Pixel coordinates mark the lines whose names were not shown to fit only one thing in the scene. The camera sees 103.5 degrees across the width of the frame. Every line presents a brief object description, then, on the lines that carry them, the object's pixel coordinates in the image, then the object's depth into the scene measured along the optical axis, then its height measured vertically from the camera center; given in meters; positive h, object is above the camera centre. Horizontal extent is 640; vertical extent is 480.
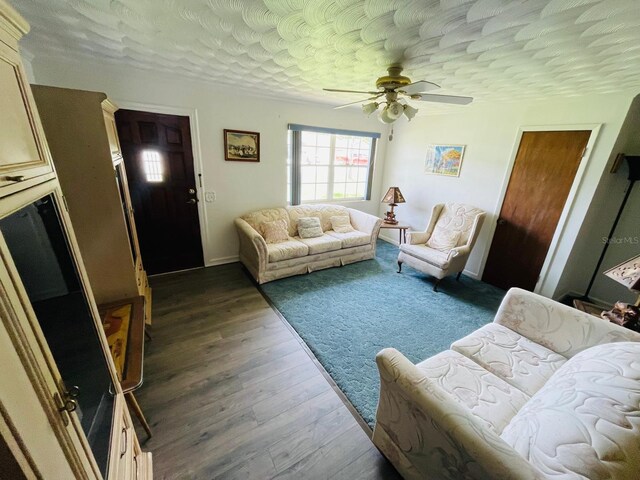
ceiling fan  1.94 +0.49
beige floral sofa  3.19 -1.18
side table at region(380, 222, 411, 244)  4.11 -1.09
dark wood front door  2.84 -0.45
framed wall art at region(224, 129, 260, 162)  3.33 +0.06
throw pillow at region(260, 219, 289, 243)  3.48 -1.05
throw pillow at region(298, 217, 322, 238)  3.73 -1.04
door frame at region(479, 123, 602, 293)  2.62 -0.19
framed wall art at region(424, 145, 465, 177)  3.73 +0.02
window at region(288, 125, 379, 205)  3.98 -0.14
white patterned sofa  0.81 -0.97
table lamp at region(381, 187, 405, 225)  4.25 -0.62
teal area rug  2.06 -1.61
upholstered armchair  3.27 -1.08
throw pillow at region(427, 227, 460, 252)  3.51 -1.06
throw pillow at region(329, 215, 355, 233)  4.08 -1.07
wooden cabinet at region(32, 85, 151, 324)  1.43 -0.21
